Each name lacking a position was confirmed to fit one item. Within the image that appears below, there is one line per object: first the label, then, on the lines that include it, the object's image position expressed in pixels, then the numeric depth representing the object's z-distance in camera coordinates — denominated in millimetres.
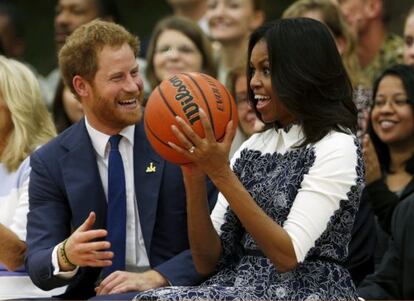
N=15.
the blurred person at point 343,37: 14359
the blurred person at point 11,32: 19391
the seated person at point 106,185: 10961
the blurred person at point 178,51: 15492
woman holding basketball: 9172
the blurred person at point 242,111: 14409
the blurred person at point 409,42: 15055
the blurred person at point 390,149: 12984
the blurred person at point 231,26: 16562
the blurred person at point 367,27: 16766
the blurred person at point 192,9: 17906
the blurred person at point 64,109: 15141
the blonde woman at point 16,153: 11586
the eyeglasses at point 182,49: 15547
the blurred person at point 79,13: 17484
